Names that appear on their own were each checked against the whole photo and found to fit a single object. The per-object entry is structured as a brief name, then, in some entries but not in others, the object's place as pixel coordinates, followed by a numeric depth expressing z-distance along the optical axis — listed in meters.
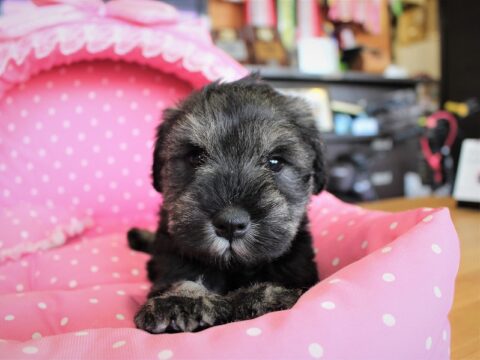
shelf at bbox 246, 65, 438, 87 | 0.88
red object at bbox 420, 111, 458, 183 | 0.86
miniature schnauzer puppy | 0.18
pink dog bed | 0.14
